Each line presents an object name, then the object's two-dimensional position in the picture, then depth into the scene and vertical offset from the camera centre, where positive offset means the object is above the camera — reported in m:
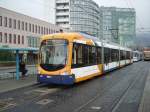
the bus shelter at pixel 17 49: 18.97 +0.37
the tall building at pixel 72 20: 98.45 +12.61
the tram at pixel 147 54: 78.68 +0.06
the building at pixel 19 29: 63.81 +6.18
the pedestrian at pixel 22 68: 22.99 -1.06
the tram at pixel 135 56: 72.74 -0.56
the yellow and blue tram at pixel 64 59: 16.69 -0.24
